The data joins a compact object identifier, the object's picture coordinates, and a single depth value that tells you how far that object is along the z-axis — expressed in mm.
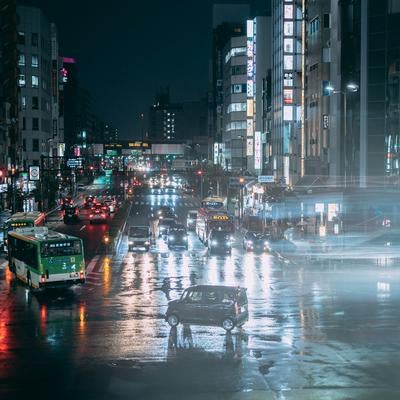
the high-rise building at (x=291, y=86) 96812
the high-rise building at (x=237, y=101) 162500
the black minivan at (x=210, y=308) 25594
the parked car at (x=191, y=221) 76469
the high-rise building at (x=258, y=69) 128625
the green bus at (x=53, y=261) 35156
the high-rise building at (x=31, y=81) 137750
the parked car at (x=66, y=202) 98625
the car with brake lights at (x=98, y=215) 81438
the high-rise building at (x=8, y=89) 111625
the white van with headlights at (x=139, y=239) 55594
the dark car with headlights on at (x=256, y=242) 57125
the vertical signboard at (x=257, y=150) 126025
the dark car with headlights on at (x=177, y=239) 57344
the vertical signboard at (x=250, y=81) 132875
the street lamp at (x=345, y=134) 65438
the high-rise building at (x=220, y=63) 183138
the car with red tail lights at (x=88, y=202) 99888
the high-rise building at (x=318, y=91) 79562
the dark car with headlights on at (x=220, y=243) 54344
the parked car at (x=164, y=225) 67438
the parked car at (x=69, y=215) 83000
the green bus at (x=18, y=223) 53375
